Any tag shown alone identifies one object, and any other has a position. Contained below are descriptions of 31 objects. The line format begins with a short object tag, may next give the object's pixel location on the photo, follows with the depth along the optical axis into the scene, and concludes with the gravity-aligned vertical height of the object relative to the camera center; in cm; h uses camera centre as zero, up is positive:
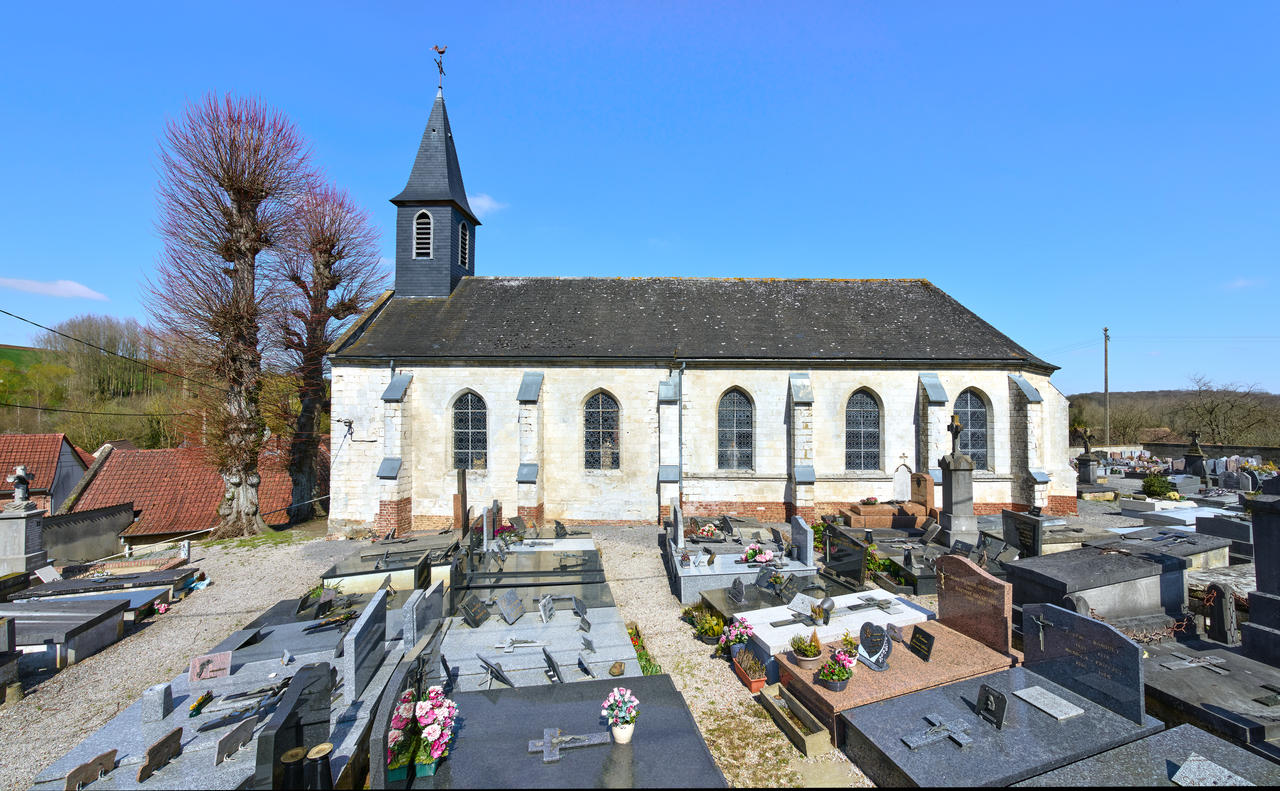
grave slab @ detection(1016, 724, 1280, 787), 450 -295
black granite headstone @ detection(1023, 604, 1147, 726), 534 -258
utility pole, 3650 +193
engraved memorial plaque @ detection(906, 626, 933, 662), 685 -288
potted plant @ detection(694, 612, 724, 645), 873 -340
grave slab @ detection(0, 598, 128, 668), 816 -316
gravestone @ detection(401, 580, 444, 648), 761 -287
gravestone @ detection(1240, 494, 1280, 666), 628 -216
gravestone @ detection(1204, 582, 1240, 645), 712 -262
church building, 1684 -8
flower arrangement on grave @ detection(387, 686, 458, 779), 470 -279
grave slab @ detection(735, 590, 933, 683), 744 -304
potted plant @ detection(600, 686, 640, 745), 508 -278
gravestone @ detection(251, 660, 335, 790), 433 -262
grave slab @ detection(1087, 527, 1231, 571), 1055 -266
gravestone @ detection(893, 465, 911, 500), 1727 -221
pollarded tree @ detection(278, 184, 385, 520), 1900 +417
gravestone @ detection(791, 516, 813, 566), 1094 -249
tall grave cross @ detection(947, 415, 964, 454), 1580 -32
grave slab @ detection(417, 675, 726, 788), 460 -303
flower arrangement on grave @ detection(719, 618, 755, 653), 792 -317
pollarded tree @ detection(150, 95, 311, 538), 1628 +424
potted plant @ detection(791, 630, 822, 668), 664 -288
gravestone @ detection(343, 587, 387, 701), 611 -275
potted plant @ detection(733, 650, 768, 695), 718 -342
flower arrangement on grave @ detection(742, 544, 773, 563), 1101 -280
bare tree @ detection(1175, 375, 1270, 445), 3086 +3
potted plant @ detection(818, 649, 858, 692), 611 -287
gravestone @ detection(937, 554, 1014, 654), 701 -252
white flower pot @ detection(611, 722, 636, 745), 507 -292
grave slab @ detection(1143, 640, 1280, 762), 500 -282
